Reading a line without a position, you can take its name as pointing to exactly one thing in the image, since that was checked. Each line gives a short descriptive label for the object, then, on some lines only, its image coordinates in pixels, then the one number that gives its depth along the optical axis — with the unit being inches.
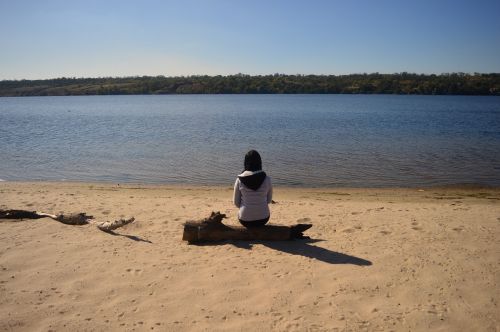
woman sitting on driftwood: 243.6
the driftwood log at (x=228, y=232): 253.6
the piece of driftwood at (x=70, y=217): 275.3
